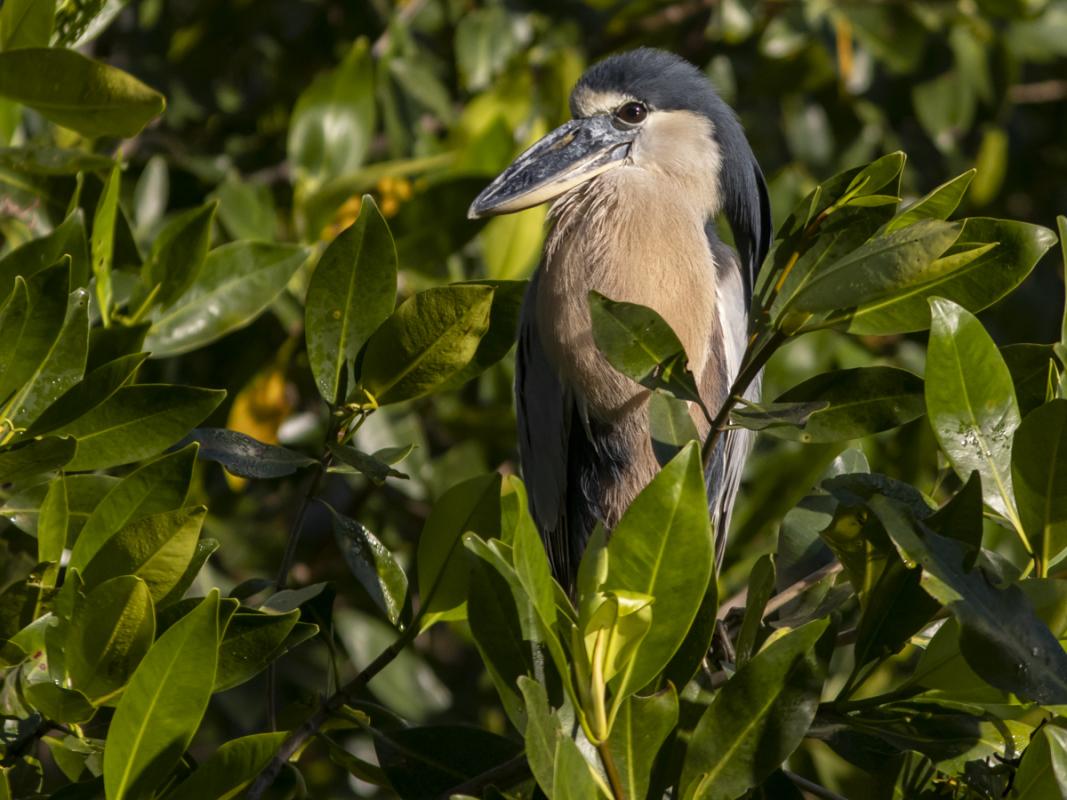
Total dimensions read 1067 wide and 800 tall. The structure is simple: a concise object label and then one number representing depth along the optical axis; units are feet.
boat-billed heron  31.10
